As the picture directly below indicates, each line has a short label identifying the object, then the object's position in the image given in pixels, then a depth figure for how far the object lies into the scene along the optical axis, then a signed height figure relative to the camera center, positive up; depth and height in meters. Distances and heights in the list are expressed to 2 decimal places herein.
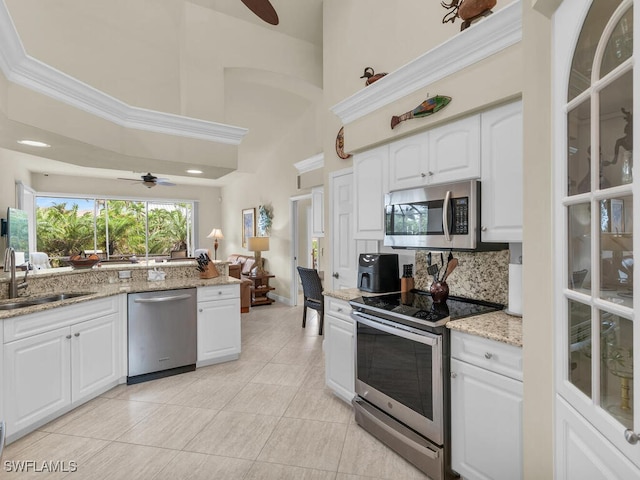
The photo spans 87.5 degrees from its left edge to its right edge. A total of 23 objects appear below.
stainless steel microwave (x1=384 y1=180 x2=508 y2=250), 2.03 +0.14
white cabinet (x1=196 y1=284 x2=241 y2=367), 3.55 -0.93
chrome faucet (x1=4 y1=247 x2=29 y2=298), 2.75 -0.23
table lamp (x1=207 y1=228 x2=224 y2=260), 8.72 +0.13
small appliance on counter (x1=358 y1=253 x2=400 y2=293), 2.73 -0.29
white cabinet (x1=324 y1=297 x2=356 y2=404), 2.64 -0.91
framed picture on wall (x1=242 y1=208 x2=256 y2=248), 8.11 +0.38
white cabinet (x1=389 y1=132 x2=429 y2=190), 2.42 +0.58
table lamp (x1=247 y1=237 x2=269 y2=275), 7.00 -0.11
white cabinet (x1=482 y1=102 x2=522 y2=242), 1.87 +0.37
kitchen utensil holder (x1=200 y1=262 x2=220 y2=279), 3.93 -0.39
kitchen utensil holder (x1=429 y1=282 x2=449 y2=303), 2.29 -0.37
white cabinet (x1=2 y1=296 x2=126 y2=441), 2.28 -0.93
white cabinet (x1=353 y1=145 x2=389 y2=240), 2.80 +0.41
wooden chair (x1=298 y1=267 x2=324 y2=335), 4.66 -0.75
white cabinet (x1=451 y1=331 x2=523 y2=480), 1.57 -0.86
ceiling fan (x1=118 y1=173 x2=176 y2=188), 5.29 +0.97
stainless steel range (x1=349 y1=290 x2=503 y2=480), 1.86 -0.84
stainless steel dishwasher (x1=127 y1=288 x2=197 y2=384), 3.21 -0.94
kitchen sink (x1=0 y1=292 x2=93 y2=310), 2.67 -0.52
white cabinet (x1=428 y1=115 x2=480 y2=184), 2.09 +0.57
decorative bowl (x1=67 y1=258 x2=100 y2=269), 3.43 -0.24
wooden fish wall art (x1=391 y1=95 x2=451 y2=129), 2.23 +0.90
